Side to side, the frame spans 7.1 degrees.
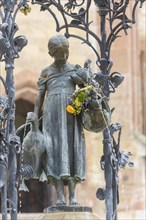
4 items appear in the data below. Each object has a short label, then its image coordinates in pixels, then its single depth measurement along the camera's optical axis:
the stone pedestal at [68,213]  12.11
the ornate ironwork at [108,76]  12.97
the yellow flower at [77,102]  12.42
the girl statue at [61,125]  12.59
